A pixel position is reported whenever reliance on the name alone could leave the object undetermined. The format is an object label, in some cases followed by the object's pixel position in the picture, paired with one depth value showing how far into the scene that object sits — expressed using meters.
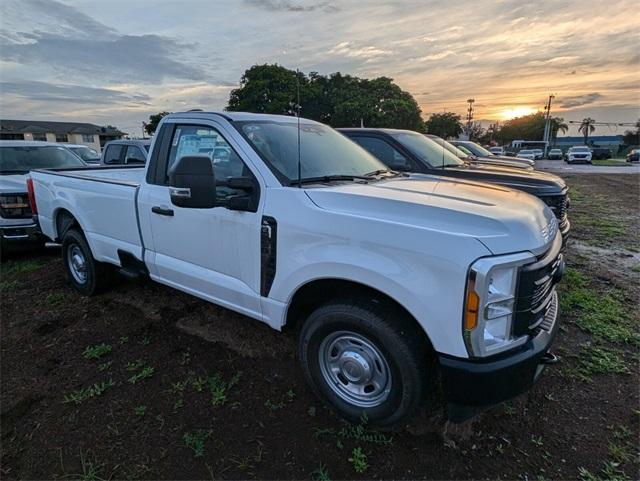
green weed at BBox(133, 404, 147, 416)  2.68
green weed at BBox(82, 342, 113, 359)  3.38
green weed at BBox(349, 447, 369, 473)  2.24
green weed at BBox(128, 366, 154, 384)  3.03
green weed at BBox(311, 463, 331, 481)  2.19
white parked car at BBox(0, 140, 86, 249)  5.89
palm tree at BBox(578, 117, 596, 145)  91.94
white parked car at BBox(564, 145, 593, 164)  37.91
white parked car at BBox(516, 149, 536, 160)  38.33
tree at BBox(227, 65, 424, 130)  39.94
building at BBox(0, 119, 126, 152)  60.21
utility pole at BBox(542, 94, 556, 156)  60.04
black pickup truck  5.24
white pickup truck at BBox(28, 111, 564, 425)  2.02
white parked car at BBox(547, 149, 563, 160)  52.59
